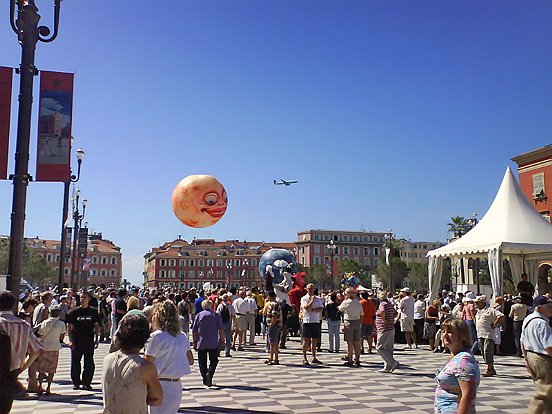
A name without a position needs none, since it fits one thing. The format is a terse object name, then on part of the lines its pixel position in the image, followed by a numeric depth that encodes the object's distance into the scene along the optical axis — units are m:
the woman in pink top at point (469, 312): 14.21
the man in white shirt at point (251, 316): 17.23
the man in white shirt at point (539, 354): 5.94
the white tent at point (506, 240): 18.28
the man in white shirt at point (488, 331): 11.98
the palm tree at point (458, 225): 69.28
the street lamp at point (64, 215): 21.28
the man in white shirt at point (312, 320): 13.43
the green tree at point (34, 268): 82.53
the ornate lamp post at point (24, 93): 8.54
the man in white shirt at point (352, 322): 13.18
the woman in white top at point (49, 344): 9.34
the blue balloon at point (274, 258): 28.70
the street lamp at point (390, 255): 27.86
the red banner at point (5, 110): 8.74
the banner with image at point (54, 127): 9.29
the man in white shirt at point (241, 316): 16.84
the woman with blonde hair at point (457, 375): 3.83
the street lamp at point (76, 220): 26.47
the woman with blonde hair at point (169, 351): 5.39
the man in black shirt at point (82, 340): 9.80
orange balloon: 15.44
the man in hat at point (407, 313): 16.88
